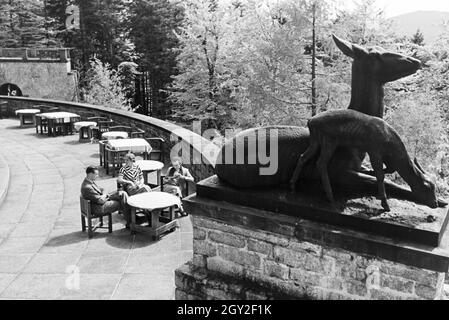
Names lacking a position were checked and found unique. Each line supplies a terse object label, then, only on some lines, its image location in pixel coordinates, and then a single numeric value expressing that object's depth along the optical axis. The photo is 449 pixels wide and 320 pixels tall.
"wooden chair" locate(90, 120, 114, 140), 13.27
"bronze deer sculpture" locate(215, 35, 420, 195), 3.55
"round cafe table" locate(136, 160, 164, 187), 8.31
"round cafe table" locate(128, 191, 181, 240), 6.37
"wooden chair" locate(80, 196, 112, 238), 6.46
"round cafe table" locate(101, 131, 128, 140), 11.04
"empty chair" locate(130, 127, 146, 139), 11.63
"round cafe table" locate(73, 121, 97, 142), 13.23
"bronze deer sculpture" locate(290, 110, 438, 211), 3.48
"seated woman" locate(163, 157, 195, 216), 7.61
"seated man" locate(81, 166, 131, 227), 6.54
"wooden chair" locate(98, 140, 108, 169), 10.35
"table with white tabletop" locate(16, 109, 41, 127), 15.49
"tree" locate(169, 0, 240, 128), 28.11
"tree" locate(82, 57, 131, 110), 30.50
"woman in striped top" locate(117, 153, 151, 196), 7.29
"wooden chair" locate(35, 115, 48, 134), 14.69
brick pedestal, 3.24
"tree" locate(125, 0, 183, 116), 36.41
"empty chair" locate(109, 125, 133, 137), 12.52
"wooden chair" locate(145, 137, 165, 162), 10.60
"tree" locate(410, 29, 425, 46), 38.72
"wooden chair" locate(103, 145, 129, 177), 9.87
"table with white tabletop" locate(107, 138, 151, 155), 9.59
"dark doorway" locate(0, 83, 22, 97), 31.95
